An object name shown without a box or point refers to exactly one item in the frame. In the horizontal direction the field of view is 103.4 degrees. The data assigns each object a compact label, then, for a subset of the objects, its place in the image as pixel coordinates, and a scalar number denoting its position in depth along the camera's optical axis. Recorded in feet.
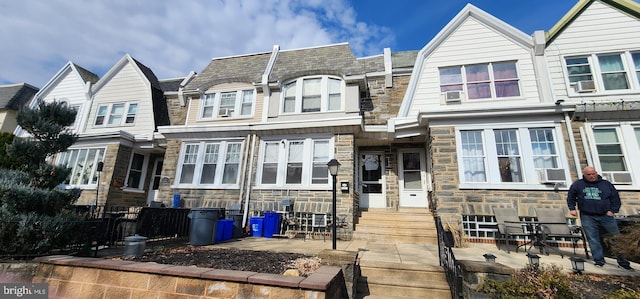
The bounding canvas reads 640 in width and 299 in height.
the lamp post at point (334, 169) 18.20
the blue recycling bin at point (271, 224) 26.37
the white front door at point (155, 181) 39.34
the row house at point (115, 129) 35.42
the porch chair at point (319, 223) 26.66
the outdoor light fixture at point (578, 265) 12.04
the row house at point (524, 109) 22.57
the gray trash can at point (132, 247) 15.11
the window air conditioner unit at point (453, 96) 27.22
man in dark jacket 14.70
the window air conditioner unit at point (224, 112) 34.88
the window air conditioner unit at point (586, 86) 24.64
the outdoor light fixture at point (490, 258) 12.45
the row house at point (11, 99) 52.75
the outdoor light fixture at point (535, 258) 11.26
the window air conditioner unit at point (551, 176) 22.11
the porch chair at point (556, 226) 18.60
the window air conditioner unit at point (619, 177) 21.80
